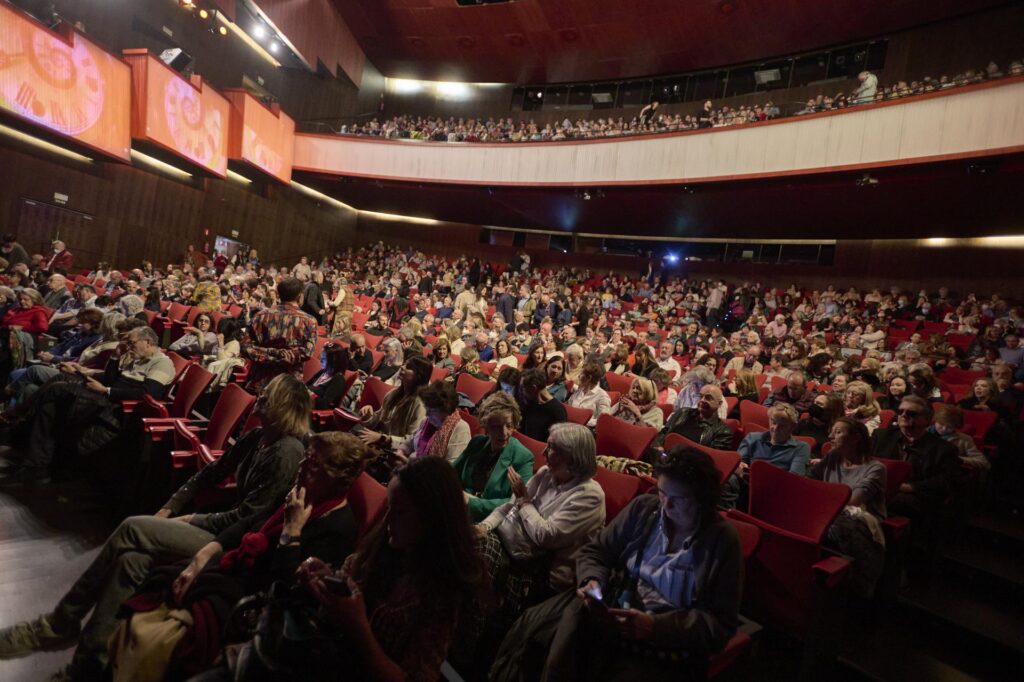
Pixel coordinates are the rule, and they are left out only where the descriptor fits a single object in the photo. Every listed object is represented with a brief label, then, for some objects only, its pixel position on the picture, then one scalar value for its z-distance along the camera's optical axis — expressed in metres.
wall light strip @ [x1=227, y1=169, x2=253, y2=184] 12.37
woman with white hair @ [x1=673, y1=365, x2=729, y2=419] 3.48
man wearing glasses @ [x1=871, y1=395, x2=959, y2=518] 2.53
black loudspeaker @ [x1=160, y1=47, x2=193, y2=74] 9.94
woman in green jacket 2.05
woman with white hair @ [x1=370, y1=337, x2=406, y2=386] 4.21
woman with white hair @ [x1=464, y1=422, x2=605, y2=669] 1.72
